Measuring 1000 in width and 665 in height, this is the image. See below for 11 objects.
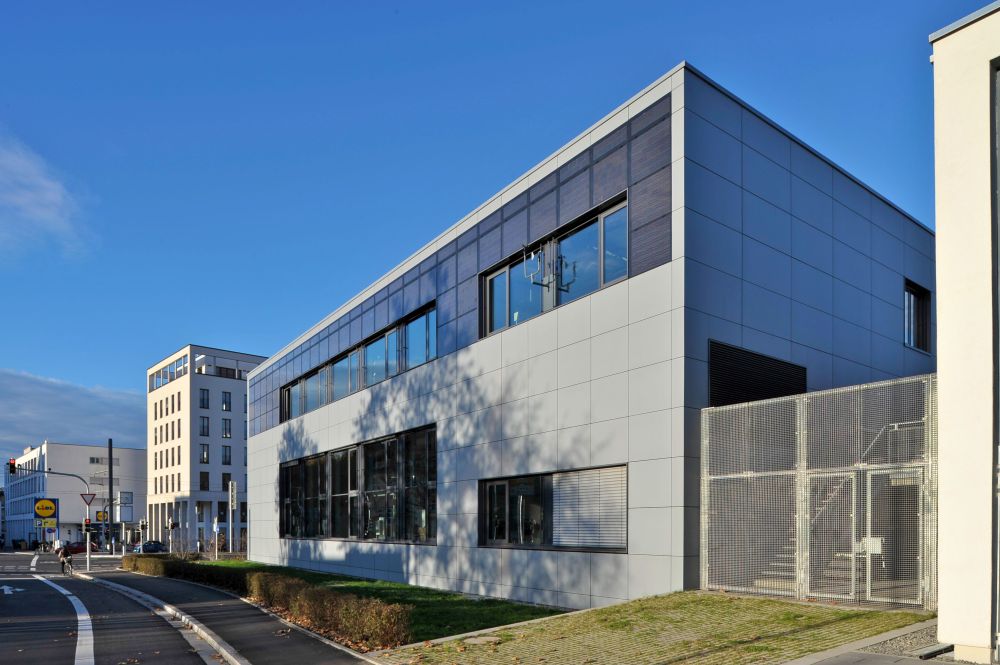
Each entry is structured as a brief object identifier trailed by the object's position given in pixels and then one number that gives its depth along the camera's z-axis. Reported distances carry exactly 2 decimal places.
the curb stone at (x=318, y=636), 12.99
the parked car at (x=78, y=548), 87.24
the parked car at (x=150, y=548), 75.72
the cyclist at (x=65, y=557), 45.19
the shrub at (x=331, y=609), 13.67
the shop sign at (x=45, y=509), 61.75
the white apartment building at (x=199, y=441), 97.69
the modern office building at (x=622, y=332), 17.34
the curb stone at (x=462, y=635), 13.40
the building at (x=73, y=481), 118.75
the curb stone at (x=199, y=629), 13.93
